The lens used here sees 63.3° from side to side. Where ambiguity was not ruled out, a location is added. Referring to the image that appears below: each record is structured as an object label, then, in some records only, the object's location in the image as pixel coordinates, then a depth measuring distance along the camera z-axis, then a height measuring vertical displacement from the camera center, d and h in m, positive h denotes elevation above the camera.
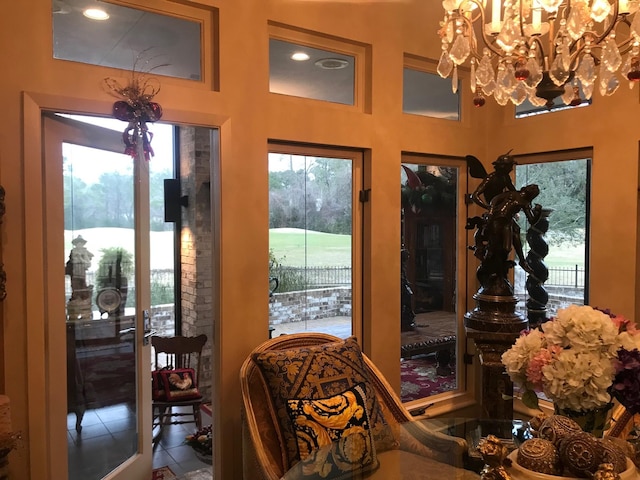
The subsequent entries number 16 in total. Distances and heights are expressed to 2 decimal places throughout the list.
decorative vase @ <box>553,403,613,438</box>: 1.63 -0.61
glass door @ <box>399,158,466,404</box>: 3.71 -0.37
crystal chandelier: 2.04 +0.74
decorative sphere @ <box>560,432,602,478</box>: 1.50 -0.66
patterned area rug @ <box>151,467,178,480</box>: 3.34 -1.62
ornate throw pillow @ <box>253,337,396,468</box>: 2.35 -0.73
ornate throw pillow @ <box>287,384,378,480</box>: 2.12 -0.92
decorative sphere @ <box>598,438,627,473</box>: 1.51 -0.67
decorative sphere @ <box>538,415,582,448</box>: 1.58 -0.62
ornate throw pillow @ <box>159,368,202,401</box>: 3.83 -1.18
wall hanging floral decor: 2.46 +0.58
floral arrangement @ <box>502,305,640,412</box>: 1.52 -0.40
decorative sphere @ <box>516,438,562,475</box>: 1.55 -0.70
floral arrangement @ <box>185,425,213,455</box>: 3.75 -1.59
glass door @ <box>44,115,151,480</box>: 2.49 -0.36
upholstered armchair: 2.27 -0.92
